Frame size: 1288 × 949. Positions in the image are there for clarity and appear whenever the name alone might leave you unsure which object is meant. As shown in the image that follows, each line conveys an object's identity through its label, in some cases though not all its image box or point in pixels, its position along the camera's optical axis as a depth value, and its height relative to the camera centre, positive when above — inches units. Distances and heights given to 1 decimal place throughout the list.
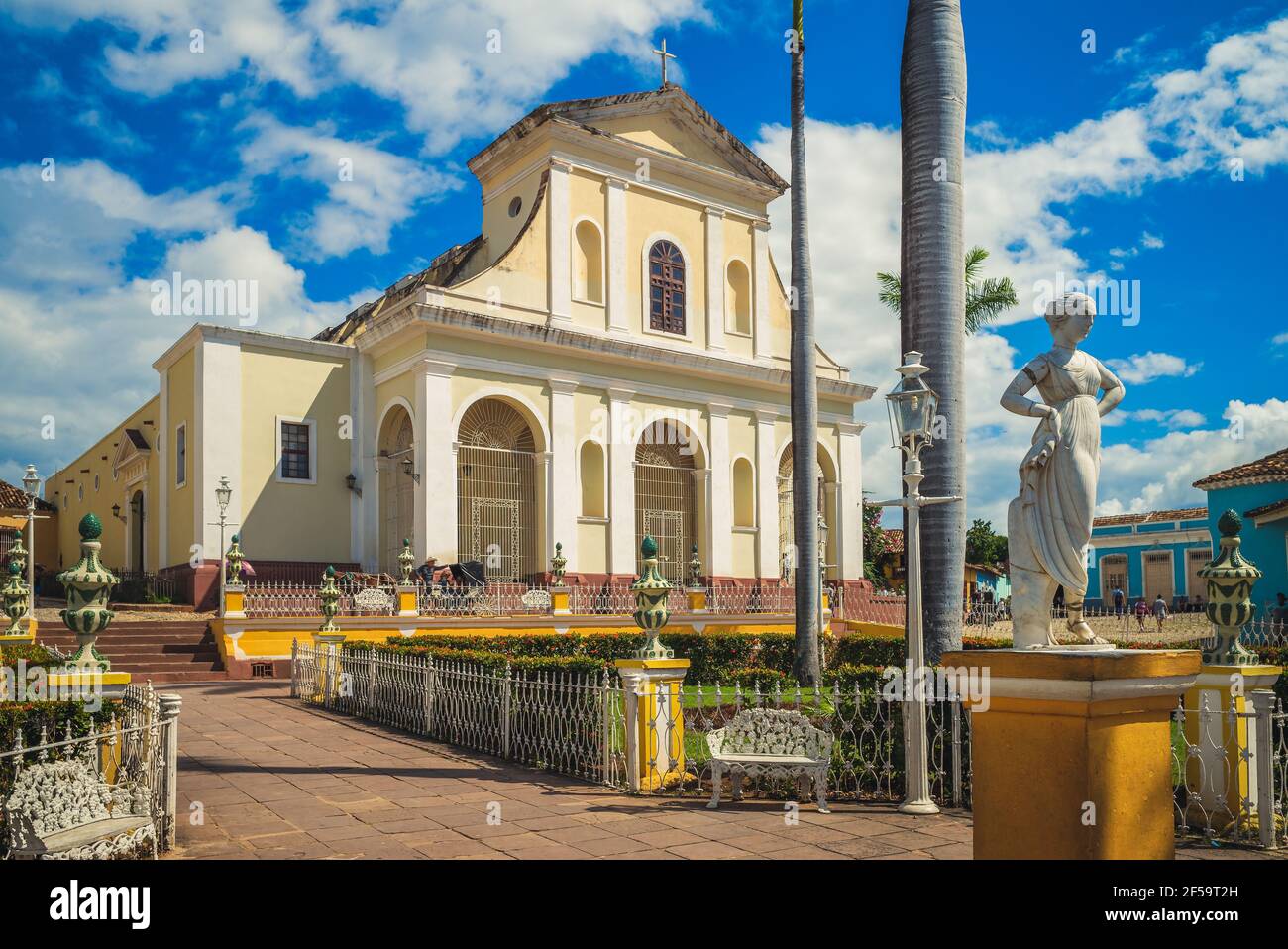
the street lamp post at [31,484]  791.1 +43.5
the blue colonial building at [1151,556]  1515.7 -45.5
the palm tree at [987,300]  844.6 +181.3
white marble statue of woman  200.8 +8.6
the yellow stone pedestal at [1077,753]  146.2 -32.2
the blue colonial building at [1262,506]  1010.1 +16.9
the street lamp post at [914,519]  299.3 +2.9
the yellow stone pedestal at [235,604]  680.4 -41.5
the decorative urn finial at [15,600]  589.3 -32.2
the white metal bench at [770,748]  303.3 -63.4
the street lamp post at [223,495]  783.1 +32.8
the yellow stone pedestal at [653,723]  333.7 -60.5
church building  878.4 +121.2
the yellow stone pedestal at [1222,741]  274.1 -57.5
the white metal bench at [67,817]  215.0 -57.3
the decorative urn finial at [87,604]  282.7 -16.8
